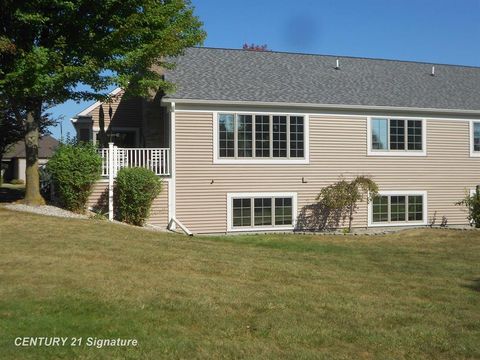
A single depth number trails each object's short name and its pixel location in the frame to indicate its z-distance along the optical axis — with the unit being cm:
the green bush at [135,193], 1498
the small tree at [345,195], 1728
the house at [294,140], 1638
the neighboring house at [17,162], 4744
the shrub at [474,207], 1739
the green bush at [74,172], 1452
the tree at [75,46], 1304
